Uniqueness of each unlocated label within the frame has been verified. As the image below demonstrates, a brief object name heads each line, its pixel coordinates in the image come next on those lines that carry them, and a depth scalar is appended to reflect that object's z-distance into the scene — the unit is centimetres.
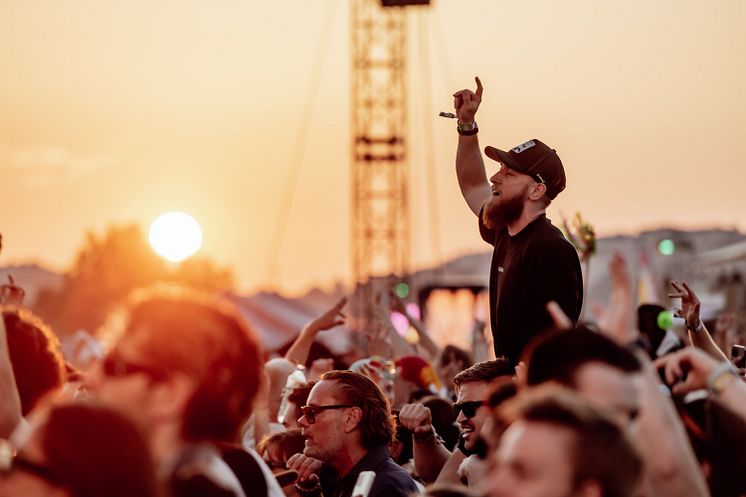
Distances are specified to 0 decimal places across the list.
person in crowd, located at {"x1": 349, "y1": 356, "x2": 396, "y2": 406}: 1266
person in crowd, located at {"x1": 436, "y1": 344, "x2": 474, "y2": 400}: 1531
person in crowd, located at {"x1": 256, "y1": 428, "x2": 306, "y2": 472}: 997
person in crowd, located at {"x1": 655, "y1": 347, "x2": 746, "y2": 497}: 557
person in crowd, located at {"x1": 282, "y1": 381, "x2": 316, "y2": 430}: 1075
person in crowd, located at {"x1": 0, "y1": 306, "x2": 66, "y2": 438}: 681
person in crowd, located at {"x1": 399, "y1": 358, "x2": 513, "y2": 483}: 909
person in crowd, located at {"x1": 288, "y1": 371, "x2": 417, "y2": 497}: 924
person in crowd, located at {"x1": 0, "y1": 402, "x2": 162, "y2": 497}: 412
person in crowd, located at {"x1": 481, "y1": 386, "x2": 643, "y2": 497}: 453
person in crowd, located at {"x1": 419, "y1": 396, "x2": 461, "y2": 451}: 1117
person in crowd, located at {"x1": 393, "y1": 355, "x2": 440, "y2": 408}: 1384
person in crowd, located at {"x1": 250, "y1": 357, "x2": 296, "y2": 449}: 1156
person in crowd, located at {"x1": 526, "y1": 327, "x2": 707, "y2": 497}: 526
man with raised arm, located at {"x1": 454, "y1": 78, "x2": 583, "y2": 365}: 887
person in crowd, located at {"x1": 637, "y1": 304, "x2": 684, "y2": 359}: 1317
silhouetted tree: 12091
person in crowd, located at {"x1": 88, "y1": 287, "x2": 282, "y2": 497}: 475
